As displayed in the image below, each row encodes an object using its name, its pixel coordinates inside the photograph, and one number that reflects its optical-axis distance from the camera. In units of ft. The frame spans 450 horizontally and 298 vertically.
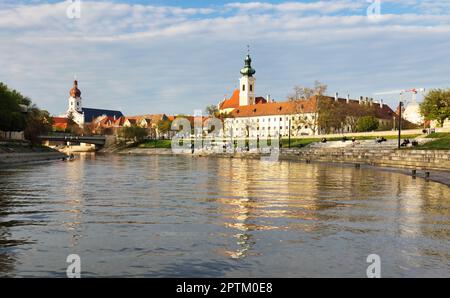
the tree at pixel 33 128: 306.14
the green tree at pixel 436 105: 294.25
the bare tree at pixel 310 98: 382.42
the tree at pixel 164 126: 552.82
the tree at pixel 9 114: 269.60
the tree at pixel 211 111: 508.53
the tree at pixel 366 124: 407.85
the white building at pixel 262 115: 542.57
